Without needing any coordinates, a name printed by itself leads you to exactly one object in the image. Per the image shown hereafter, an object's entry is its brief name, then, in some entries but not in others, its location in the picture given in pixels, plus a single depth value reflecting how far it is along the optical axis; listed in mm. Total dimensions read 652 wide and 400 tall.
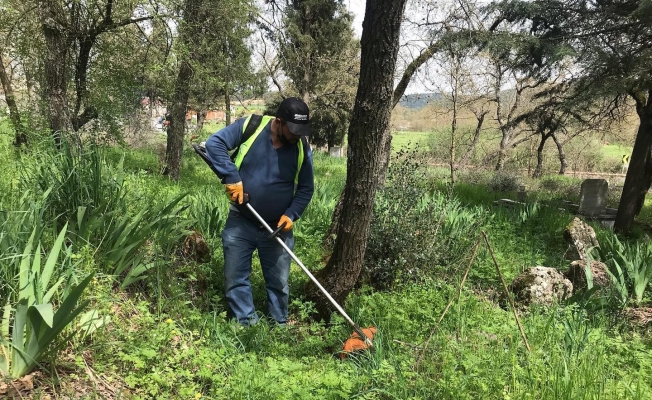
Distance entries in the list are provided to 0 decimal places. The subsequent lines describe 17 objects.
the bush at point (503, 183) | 13719
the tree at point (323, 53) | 16141
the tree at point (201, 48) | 7504
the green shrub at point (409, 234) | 4203
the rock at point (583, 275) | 4164
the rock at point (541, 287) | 3811
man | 3076
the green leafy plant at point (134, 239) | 2641
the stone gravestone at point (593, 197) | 9656
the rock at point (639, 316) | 3484
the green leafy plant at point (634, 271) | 3871
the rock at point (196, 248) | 3657
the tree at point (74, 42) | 5457
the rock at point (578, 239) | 5281
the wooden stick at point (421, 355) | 2307
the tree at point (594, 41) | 5969
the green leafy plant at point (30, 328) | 1661
